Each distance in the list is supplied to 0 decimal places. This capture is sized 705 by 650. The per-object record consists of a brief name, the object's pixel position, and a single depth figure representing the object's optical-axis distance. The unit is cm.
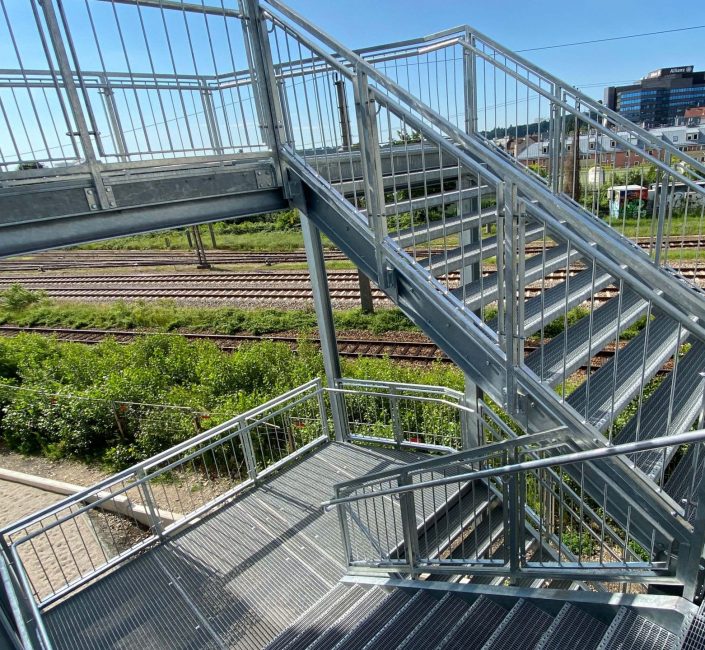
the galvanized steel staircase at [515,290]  250
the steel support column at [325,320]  512
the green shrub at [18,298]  1755
